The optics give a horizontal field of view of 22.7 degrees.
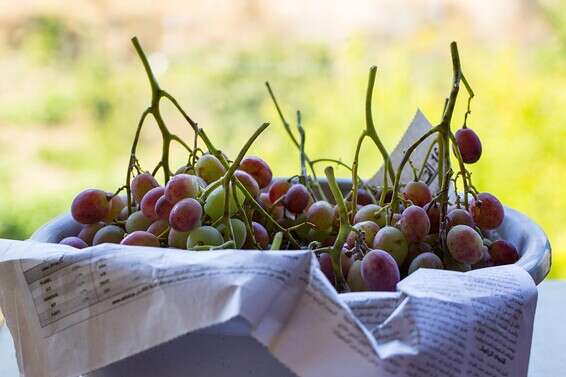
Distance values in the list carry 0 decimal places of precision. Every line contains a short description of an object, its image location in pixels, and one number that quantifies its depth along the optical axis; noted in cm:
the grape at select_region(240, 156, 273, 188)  103
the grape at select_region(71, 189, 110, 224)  98
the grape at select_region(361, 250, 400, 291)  87
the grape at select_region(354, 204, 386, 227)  95
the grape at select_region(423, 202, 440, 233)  95
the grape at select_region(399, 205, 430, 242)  91
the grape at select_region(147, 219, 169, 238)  94
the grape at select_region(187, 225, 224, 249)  90
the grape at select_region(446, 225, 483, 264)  91
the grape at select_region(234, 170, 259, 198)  97
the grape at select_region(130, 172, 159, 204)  99
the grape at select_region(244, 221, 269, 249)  93
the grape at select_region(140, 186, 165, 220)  95
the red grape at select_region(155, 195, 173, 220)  93
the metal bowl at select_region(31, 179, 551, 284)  90
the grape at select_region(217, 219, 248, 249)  91
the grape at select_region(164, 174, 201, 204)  93
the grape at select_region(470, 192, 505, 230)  96
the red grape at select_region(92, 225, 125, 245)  96
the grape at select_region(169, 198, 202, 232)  90
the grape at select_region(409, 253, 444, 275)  90
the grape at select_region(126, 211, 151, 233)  96
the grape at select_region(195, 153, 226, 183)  98
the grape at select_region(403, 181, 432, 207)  97
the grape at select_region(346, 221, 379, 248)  92
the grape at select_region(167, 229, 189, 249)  92
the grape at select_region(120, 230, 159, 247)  91
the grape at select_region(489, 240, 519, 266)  94
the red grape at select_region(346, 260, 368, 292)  89
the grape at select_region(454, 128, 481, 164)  99
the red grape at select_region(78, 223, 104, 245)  99
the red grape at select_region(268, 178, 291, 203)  100
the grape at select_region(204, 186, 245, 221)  92
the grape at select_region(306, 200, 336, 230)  96
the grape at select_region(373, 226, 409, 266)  91
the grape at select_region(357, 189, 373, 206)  104
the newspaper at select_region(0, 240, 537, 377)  80
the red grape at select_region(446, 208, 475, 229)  94
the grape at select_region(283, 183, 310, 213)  98
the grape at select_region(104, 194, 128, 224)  100
